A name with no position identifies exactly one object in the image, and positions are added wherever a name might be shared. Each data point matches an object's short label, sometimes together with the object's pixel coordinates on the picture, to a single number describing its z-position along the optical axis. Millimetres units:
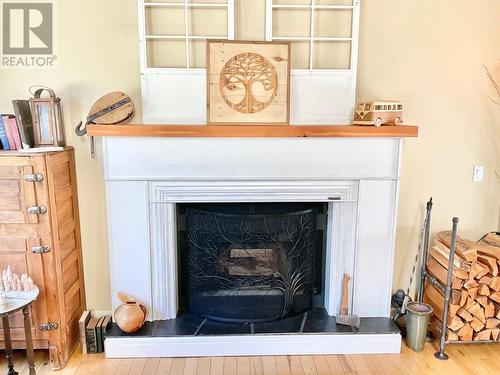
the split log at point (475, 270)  2260
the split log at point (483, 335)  2367
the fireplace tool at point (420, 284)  2463
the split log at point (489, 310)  2332
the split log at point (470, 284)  2273
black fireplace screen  2359
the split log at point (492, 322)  2357
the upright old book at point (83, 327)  2301
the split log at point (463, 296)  2295
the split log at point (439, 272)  2287
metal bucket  2332
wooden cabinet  2002
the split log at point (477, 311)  2328
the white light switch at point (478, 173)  2510
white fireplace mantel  2201
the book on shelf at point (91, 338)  2309
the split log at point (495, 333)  2372
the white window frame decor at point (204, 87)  2217
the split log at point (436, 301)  2311
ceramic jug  2242
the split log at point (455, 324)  2328
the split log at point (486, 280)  2277
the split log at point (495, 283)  2272
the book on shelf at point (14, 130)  2154
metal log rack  2227
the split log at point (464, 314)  2330
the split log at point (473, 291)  2295
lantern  2160
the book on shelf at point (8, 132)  2154
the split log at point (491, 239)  2467
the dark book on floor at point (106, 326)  2310
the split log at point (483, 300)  2320
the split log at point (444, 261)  2262
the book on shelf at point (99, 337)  2311
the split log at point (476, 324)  2350
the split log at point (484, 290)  2287
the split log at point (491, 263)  2264
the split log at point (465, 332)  2354
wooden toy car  2182
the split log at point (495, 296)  2299
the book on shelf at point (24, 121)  2104
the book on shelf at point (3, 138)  2156
